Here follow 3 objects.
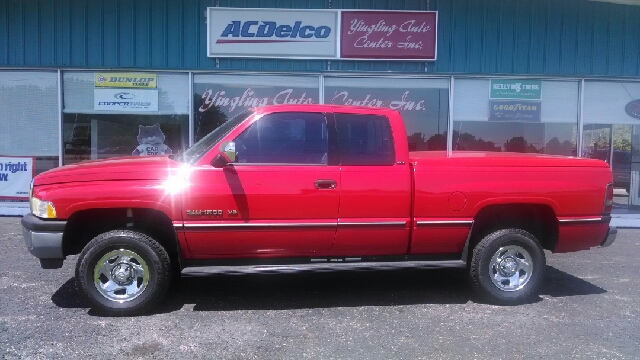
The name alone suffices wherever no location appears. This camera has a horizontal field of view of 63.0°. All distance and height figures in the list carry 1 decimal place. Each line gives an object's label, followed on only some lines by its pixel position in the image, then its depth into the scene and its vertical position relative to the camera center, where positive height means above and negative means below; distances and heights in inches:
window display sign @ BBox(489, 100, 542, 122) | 405.4 +30.9
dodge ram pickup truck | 179.5 -21.3
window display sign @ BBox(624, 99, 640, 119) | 411.2 +34.0
